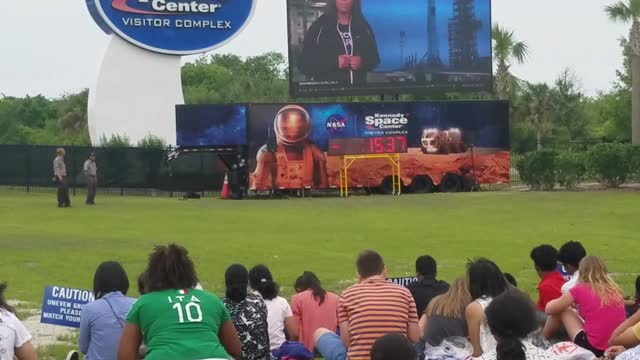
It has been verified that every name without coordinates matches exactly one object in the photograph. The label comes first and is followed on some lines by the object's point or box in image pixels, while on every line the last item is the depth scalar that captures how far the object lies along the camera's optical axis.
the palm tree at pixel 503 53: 59.28
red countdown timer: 39.34
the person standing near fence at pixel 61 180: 29.70
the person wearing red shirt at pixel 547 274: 8.59
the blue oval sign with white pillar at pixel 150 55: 43.25
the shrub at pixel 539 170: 40.00
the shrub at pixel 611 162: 38.44
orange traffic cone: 37.53
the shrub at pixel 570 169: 39.34
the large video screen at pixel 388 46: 43.22
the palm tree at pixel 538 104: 64.81
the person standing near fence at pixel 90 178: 31.36
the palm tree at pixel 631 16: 52.12
